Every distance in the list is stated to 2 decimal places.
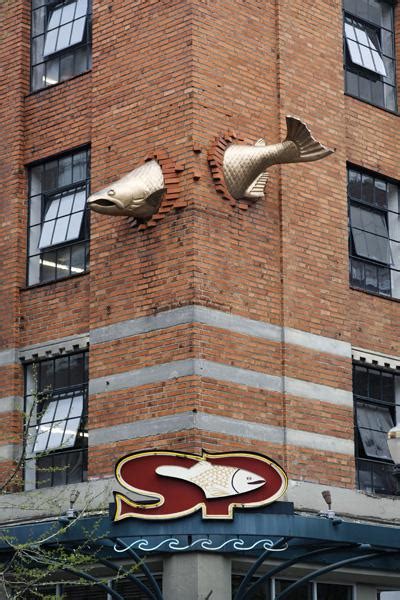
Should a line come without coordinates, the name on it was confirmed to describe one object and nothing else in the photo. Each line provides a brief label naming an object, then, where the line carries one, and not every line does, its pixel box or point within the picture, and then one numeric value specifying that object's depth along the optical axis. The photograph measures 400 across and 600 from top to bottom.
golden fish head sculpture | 21.45
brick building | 21.31
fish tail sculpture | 21.73
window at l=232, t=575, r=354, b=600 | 21.36
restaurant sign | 18.95
